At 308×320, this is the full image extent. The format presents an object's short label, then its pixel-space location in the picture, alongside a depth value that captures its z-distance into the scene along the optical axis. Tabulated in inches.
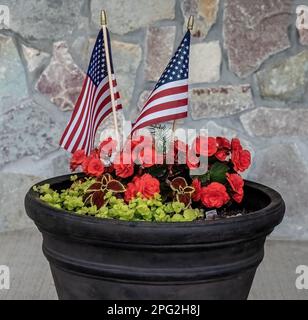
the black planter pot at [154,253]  83.2
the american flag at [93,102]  105.0
